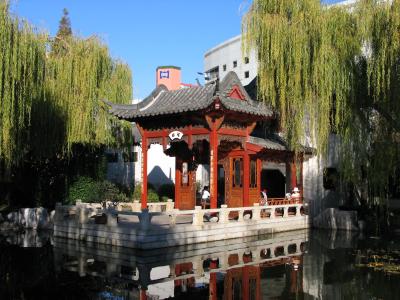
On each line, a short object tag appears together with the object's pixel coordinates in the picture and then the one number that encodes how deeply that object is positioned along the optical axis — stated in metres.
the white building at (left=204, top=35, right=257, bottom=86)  44.12
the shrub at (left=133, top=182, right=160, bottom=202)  20.95
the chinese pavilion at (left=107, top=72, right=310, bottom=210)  14.89
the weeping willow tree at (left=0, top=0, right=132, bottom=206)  12.30
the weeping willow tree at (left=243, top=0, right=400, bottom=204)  12.59
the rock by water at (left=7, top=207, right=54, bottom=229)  17.42
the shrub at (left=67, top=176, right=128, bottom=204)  18.78
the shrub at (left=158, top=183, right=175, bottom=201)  24.00
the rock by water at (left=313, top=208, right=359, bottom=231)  18.11
